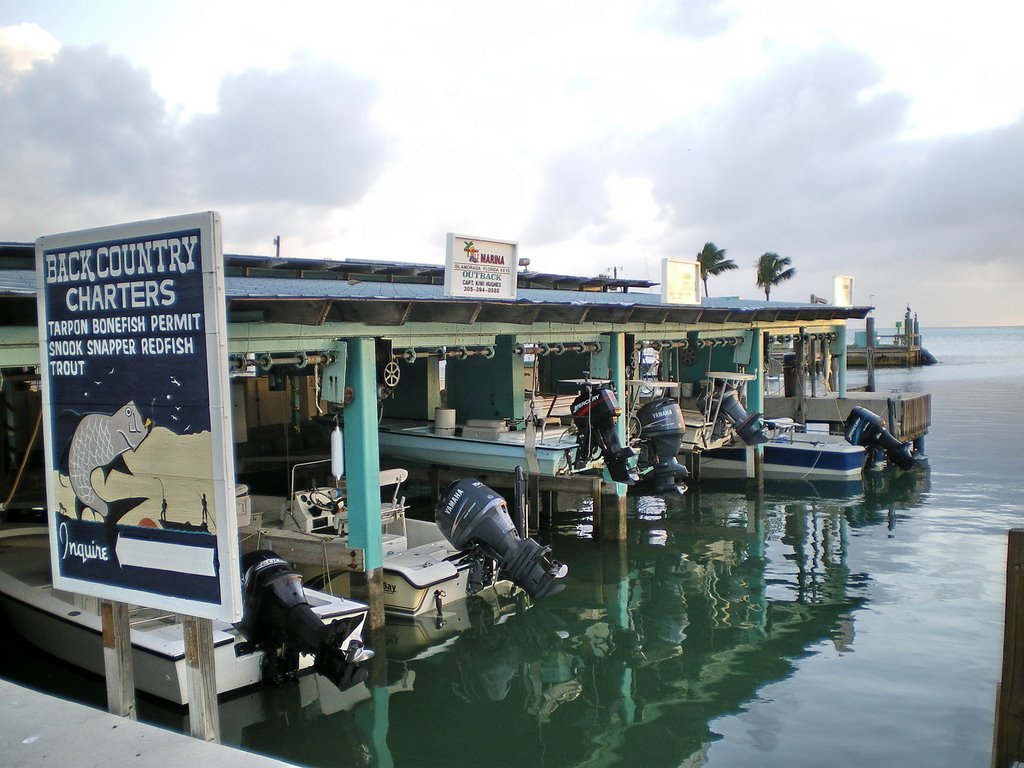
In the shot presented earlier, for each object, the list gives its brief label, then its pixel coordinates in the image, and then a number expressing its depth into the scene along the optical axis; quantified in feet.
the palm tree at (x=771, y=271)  173.37
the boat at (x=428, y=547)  34.91
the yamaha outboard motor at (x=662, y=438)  49.88
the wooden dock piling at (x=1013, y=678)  14.20
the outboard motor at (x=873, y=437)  74.38
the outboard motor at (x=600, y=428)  46.44
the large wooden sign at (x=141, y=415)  15.02
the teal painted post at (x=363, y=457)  36.27
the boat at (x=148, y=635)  28.53
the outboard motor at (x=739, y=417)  62.80
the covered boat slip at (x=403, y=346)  34.04
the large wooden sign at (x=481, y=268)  38.32
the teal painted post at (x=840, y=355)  86.07
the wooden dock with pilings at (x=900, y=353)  242.17
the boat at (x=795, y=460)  71.51
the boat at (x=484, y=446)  47.83
